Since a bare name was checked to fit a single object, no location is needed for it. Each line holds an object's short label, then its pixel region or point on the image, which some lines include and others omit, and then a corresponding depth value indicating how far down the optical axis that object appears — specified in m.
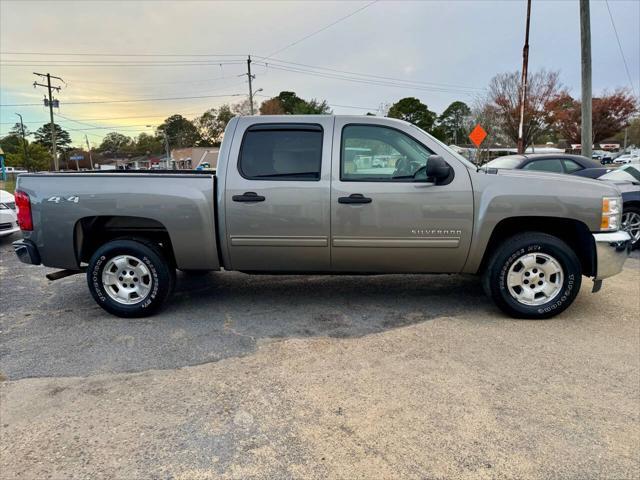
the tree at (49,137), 101.00
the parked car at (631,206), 7.44
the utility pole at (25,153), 70.53
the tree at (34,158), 78.00
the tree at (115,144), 115.19
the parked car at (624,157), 29.51
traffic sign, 16.87
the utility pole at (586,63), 11.82
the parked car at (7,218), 8.30
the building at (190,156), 57.56
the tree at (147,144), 109.31
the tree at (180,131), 101.88
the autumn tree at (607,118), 49.33
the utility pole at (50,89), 50.88
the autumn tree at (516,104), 39.31
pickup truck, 4.11
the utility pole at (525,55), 22.27
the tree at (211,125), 94.74
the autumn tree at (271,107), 62.58
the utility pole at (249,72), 51.03
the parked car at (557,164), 9.55
